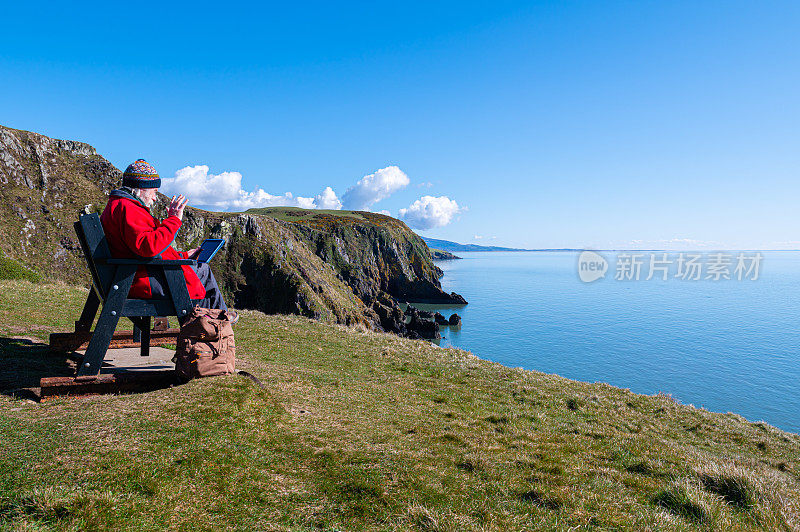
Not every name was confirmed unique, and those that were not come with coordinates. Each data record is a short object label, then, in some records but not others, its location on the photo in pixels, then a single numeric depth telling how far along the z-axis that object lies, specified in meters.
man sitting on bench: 6.05
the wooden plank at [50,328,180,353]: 8.48
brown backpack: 6.53
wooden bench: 5.89
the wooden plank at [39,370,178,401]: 5.88
